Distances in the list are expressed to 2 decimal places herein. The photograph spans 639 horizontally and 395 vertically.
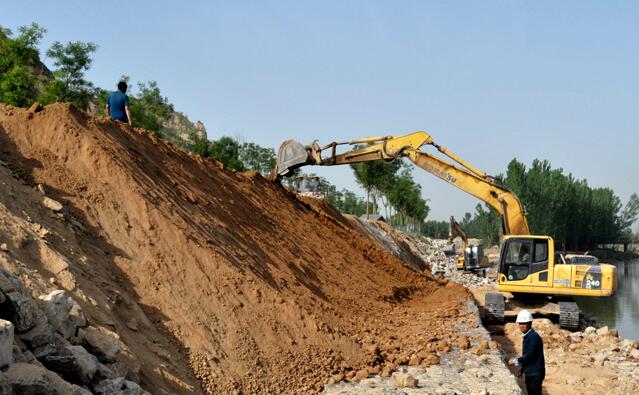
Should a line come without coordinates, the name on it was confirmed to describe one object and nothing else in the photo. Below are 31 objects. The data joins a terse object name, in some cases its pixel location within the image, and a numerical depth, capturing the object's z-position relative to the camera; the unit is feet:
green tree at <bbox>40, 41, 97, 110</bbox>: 99.60
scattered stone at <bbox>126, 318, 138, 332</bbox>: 26.25
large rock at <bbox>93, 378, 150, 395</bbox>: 19.24
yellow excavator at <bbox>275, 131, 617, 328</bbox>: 50.26
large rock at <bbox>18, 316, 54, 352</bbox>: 18.51
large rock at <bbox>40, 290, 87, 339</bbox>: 20.49
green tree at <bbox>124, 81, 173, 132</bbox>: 126.52
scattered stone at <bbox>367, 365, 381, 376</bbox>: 31.37
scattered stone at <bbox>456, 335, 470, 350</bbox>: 37.08
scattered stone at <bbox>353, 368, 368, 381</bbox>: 30.27
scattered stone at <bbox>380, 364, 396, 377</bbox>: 31.12
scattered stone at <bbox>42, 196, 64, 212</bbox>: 31.19
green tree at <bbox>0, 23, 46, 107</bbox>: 88.58
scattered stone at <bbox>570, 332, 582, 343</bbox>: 47.55
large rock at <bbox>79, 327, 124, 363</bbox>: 21.65
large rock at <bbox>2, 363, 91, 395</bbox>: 15.72
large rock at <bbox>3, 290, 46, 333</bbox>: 18.35
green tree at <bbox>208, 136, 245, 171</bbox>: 146.00
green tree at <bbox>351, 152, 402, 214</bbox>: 155.20
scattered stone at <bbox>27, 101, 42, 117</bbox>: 38.77
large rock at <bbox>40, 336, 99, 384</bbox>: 18.66
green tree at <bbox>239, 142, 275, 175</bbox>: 166.40
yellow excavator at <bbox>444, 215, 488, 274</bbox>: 93.56
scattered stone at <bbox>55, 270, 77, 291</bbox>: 25.57
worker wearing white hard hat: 29.55
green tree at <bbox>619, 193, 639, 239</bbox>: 302.53
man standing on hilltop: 45.24
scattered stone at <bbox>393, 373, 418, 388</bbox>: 29.01
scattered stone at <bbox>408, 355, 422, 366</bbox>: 33.19
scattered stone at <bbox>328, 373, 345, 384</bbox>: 29.66
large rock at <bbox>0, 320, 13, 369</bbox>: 15.70
